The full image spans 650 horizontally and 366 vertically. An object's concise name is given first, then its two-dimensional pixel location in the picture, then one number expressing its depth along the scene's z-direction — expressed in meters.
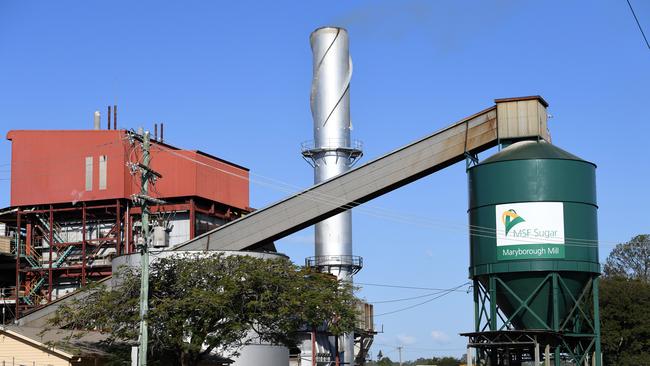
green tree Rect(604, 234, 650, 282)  111.81
